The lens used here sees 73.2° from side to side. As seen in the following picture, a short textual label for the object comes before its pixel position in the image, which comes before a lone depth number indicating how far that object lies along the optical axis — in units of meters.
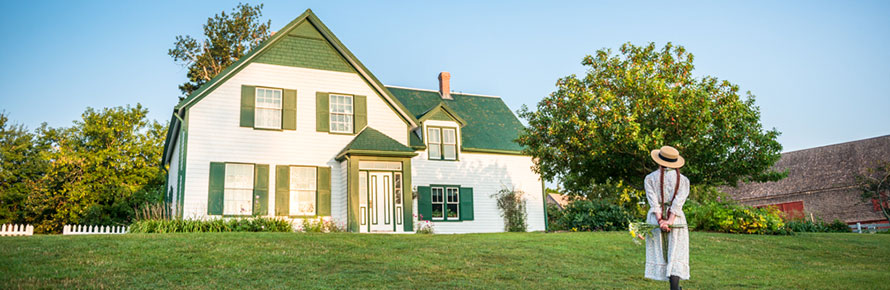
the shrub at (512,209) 22.38
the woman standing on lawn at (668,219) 6.64
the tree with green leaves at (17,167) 30.25
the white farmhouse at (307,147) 17.19
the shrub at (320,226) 17.31
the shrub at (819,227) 20.92
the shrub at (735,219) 17.64
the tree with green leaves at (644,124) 17.34
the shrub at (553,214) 22.07
